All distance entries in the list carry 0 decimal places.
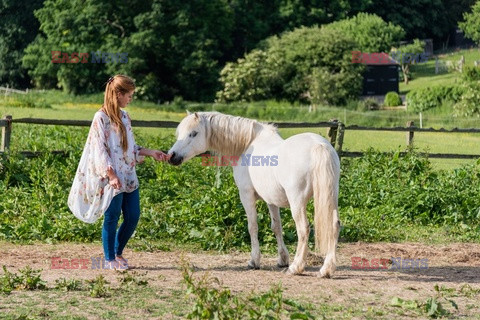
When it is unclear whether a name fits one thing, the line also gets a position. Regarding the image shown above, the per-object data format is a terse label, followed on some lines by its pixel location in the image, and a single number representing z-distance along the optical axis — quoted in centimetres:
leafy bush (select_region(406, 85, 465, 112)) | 4288
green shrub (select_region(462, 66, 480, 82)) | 4031
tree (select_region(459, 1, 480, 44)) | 6303
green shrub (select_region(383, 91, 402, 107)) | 4691
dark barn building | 5328
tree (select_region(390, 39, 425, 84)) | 5862
